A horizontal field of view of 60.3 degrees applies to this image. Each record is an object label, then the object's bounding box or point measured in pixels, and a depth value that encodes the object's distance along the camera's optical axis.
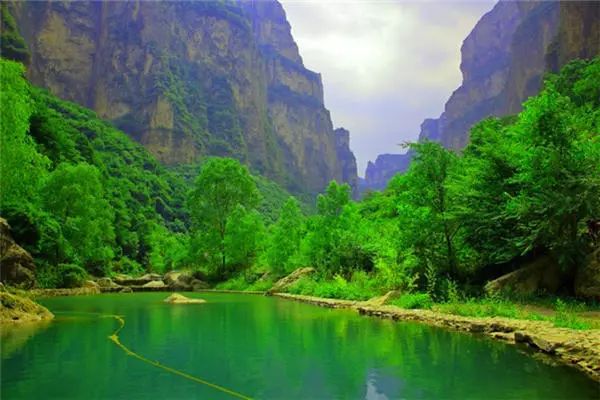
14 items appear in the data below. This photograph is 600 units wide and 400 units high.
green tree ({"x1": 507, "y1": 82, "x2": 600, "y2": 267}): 16.17
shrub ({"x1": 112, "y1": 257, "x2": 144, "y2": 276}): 58.22
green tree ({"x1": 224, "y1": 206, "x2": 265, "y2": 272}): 45.31
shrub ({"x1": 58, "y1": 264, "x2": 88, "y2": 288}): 34.09
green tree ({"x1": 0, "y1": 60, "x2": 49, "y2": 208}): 21.53
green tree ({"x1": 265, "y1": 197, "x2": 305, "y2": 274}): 40.81
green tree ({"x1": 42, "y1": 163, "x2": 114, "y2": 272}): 38.14
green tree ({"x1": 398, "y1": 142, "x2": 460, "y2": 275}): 20.61
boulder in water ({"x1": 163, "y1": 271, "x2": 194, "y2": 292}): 43.44
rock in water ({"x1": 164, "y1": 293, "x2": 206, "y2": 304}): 26.96
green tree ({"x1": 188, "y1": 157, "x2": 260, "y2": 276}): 49.66
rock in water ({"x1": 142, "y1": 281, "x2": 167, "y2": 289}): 42.53
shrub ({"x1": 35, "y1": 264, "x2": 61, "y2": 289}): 31.89
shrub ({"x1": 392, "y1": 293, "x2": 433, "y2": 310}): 18.57
